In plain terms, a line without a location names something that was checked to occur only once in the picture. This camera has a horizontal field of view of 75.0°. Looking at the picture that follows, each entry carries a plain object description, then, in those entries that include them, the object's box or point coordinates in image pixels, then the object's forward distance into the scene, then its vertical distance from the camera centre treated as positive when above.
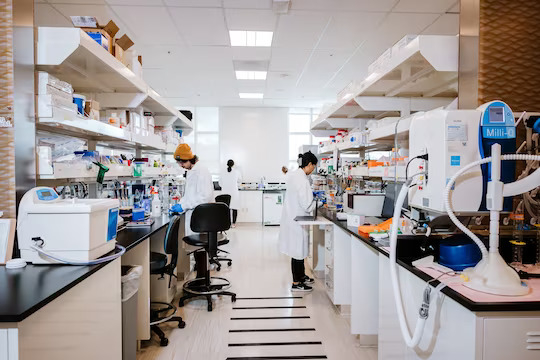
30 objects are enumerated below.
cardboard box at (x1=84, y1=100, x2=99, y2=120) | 2.32 +0.43
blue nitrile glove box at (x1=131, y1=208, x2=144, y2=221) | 3.07 -0.38
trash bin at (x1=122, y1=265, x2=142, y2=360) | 2.12 -0.85
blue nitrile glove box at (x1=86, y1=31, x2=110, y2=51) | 2.30 +0.89
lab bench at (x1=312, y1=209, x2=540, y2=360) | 1.21 -0.60
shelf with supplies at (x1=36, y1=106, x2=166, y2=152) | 1.93 +0.29
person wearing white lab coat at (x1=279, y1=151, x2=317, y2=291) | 3.76 -0.52
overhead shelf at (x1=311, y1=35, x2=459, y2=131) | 2.10 +0.71
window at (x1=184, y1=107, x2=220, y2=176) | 9.40 +0.96
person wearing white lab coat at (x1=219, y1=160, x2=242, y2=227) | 7.82 -0.27
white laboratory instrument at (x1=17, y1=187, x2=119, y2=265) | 1.60 -0.27
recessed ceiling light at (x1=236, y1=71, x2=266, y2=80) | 5.97 +1.70
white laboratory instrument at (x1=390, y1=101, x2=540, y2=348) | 1.33 -0.02
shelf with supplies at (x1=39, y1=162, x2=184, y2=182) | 1.92 +0.00
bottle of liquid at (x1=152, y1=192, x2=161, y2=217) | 3.56 -0.36
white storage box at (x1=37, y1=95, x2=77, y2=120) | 1.88 +0.36
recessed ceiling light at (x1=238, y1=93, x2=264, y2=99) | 7.63 +1.70
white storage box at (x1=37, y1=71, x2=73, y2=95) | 1.90 +0.49
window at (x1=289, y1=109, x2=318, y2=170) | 9.57 +1.13
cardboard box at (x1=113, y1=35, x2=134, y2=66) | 2.57 +0.95
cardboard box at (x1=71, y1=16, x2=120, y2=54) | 2.30 +0.96
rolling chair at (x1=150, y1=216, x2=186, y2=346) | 2.70 -0.75
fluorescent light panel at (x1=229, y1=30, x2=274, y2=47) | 4.32 +1.71
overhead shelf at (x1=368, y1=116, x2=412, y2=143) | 2.26 +0.29
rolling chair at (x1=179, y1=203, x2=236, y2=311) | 3.25 -0.59
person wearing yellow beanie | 3.77 -0.15
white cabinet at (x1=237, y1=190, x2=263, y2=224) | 8.41 -0.84
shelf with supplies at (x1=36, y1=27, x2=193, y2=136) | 1.90 +0.71
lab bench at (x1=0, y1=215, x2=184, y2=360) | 1.10 -0.53
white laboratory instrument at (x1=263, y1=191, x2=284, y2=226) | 8.20 -0.81
